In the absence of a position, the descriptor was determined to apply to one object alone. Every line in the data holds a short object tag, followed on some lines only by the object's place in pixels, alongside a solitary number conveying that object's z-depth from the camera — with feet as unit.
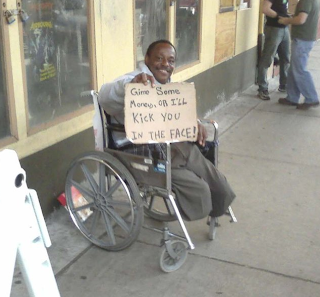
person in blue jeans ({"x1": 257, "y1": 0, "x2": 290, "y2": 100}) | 23.53
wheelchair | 9.98
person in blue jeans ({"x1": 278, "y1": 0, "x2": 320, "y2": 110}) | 21.88
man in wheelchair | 10.27
